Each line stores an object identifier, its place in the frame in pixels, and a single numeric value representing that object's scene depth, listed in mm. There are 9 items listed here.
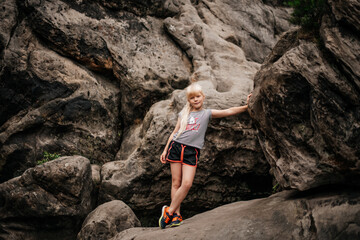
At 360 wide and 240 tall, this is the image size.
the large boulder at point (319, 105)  3982
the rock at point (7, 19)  8070
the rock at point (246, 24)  11242
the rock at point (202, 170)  7031
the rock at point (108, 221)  5945
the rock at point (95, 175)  7352
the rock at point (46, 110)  7871
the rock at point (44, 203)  6289
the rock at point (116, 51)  8555
